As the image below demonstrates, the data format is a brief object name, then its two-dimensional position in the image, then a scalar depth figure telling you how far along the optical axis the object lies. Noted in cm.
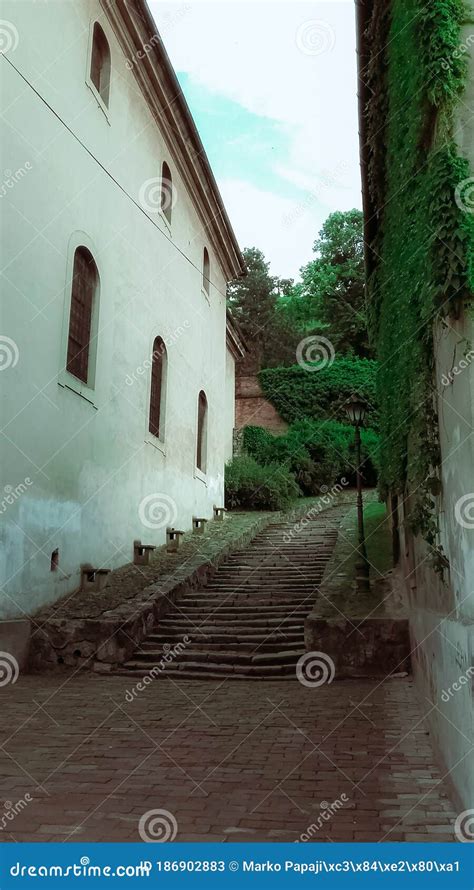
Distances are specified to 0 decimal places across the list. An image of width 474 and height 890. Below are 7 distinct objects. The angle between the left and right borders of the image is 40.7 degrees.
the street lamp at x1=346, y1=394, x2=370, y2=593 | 988
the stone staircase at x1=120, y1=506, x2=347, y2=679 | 867
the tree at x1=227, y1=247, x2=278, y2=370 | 3603
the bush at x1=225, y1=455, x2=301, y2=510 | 2300
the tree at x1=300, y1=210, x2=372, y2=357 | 3438
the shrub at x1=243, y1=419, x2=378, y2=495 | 2588
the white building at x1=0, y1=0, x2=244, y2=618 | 884
